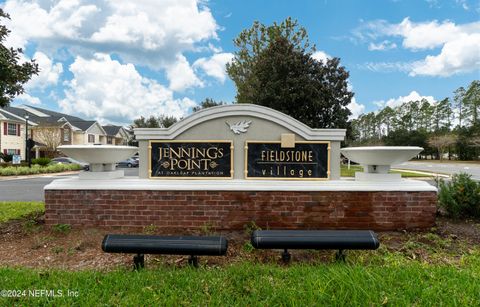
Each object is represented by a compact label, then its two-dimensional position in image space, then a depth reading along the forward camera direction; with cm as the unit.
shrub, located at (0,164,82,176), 2009
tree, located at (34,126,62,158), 3428
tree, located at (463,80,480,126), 5256
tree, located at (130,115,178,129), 5081
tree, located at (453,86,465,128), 5553
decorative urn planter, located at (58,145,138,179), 502
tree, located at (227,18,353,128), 1728
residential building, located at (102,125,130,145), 5398
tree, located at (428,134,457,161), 4875
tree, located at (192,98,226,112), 3928
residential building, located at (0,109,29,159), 3100
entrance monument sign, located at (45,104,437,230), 488
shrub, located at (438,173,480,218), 552
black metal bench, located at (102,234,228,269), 331
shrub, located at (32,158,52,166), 2566
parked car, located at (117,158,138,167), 3456
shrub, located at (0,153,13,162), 2742
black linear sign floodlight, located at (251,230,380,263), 345
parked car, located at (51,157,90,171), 2910
